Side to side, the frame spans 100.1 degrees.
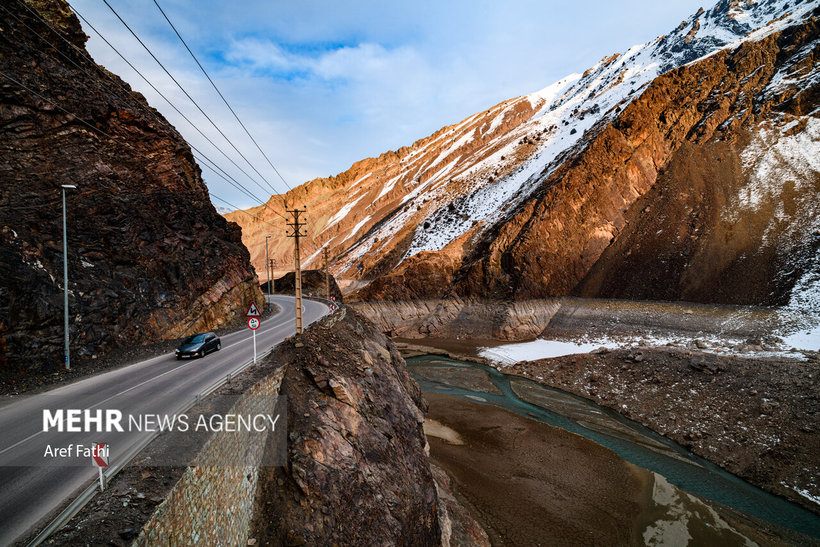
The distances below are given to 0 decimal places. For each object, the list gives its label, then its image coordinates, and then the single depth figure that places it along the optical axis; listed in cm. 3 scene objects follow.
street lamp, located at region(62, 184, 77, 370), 1327
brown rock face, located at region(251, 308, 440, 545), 872
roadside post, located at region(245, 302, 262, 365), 1312
